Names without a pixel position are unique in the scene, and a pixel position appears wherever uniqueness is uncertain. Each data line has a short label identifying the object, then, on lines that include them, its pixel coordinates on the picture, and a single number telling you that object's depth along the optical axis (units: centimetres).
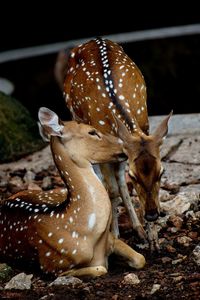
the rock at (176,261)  1300
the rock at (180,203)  1494
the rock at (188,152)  1745
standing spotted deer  1254
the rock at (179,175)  1629
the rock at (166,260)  1312
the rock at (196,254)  1276
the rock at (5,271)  1308
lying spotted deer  1274
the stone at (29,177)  1762
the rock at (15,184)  1706
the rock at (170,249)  1355
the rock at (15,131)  1921
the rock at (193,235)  1401
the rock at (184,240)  1379
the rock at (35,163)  1827
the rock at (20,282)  1252
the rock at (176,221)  1446
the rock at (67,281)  1222
